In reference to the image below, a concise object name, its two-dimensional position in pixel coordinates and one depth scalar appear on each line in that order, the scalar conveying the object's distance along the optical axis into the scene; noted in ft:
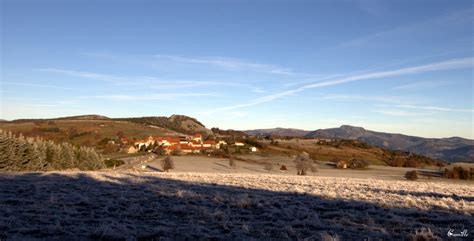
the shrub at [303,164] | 239.91
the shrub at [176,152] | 414.62
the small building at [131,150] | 451.03
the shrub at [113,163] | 270.79
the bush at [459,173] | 268.21
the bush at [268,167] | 289.12
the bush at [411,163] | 398.21
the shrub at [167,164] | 219.30
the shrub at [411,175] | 238.19
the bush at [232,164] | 298.97
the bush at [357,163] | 344.94
